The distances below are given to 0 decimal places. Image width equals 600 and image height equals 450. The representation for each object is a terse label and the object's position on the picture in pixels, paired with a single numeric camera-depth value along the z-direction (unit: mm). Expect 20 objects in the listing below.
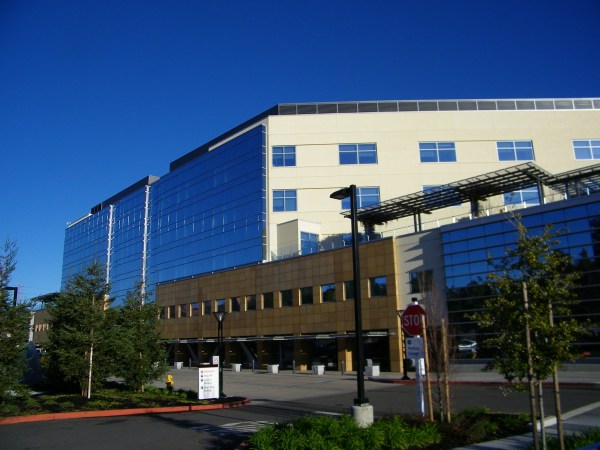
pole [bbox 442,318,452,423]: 11819
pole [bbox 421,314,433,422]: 11789
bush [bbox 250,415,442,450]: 9227
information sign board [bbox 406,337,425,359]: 12633
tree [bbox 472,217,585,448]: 8758
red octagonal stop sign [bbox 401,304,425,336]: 12852
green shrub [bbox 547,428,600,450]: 8988
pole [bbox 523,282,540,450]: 8578
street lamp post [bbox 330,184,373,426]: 10984
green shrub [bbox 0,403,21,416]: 15809
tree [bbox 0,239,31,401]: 16891
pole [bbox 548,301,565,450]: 8516
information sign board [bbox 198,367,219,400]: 20016
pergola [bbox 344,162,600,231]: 33750
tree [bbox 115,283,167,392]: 22469
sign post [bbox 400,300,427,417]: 12553
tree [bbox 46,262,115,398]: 20297
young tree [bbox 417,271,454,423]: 12014
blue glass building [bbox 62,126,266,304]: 52750
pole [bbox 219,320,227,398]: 21041
